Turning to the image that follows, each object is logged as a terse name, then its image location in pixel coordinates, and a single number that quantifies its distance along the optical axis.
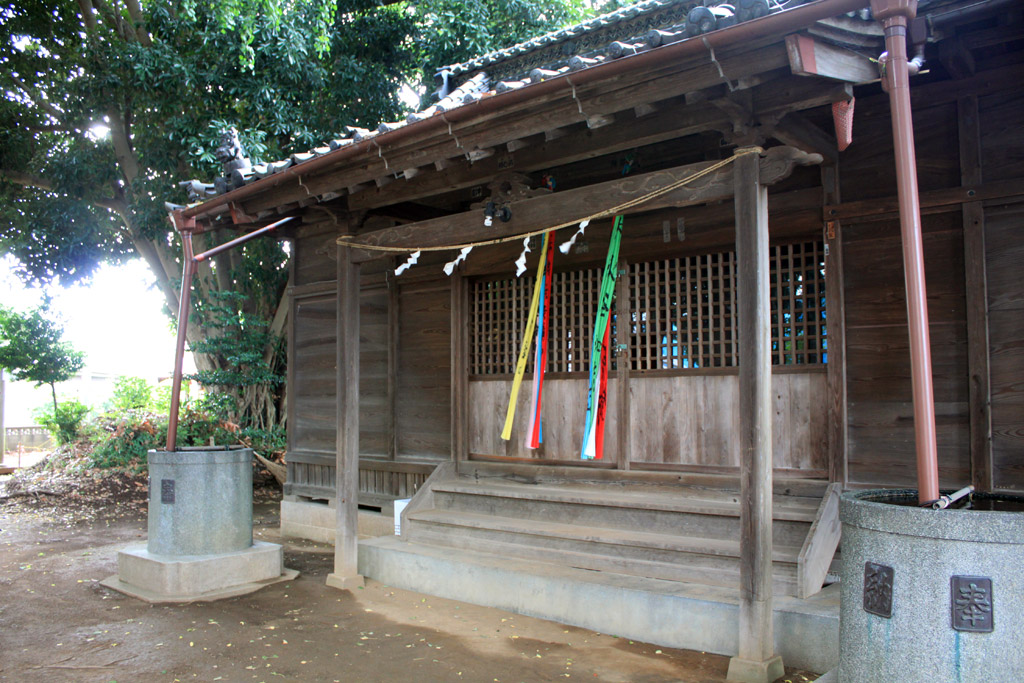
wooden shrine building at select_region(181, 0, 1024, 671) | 4.41
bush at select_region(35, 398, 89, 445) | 16.11
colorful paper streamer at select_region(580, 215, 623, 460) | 6.41
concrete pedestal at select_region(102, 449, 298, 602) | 6.43
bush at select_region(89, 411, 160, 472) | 13.43
